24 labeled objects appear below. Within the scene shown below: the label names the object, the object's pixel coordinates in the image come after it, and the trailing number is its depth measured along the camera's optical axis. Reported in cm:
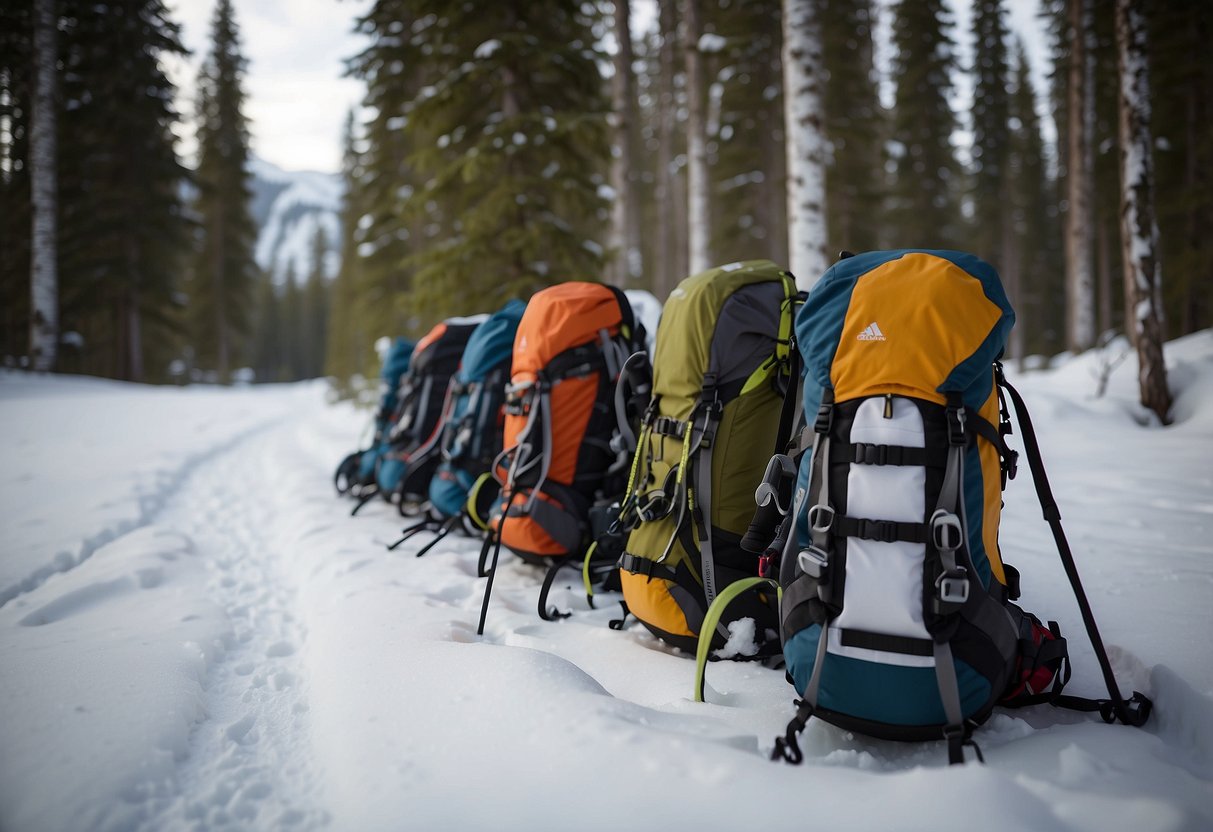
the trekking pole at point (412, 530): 385
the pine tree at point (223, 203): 2612
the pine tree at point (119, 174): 1684
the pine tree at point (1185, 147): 1283
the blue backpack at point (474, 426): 417
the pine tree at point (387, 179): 1280
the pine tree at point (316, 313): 5378
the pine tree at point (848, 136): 1420
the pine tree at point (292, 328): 5400
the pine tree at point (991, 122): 1866
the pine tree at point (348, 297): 2375
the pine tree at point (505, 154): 751
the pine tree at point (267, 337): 5047
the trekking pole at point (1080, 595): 177
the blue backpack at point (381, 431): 548
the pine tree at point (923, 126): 1717
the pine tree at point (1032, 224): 2245
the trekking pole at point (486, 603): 263
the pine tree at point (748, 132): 1316
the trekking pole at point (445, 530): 362
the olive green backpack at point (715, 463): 239
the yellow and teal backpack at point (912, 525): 168
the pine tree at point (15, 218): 1622
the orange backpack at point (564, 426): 332
